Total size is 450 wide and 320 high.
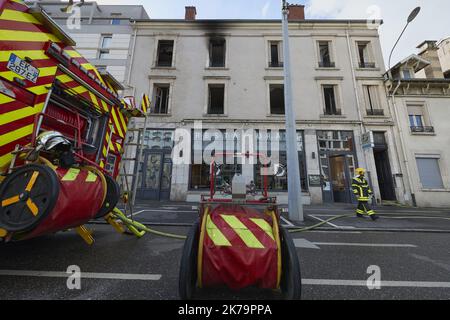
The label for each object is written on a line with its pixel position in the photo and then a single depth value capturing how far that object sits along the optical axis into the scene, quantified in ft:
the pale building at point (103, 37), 40.63
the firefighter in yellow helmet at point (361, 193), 19.86
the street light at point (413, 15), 23.75
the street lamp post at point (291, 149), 18.25
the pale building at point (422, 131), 33.35
